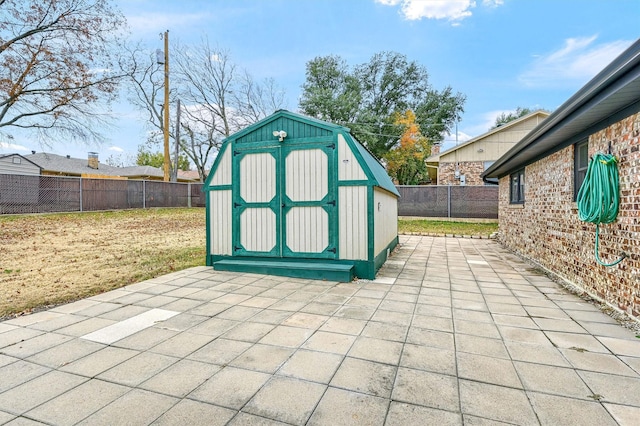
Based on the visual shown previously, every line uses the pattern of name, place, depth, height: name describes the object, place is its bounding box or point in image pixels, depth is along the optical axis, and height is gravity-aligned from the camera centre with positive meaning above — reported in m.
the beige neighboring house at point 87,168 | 22.16 +2.99
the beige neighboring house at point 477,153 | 16.08 +2.73
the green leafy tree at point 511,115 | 32.09 +9.30
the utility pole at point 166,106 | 16.31 +5.21
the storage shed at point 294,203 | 4.75 +0.02
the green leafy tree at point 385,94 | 23.72 +8.79
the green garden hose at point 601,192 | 3.34 +0.12
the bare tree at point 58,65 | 11.68 +5.54
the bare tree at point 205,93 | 20.69 +7.82
